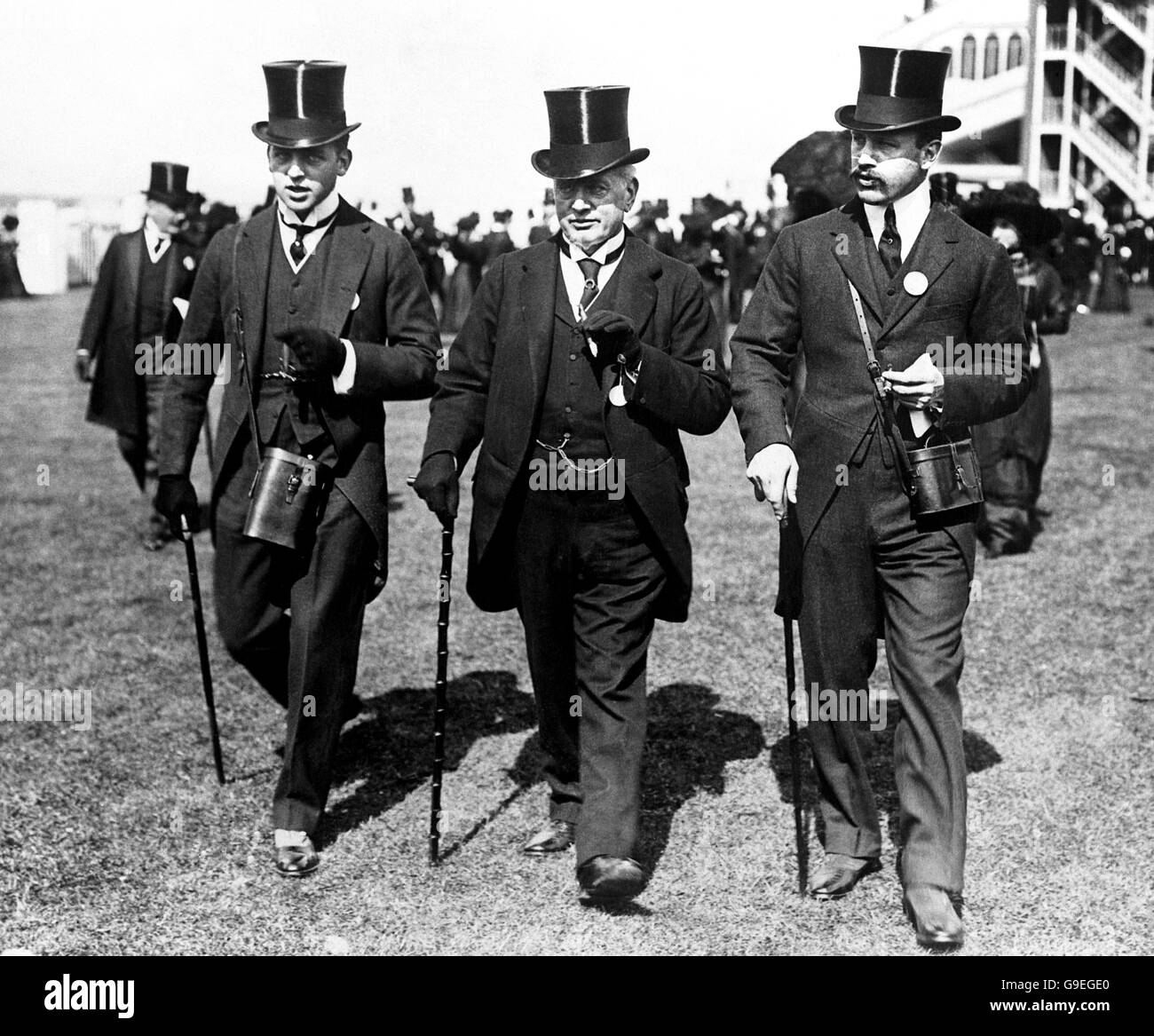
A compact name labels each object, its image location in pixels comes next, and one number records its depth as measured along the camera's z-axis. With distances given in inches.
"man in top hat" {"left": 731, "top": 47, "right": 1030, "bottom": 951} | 224.8
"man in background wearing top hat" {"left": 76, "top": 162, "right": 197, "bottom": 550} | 464.4
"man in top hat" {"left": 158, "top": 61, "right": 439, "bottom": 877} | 247.6
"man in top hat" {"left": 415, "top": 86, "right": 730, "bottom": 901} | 237.1
